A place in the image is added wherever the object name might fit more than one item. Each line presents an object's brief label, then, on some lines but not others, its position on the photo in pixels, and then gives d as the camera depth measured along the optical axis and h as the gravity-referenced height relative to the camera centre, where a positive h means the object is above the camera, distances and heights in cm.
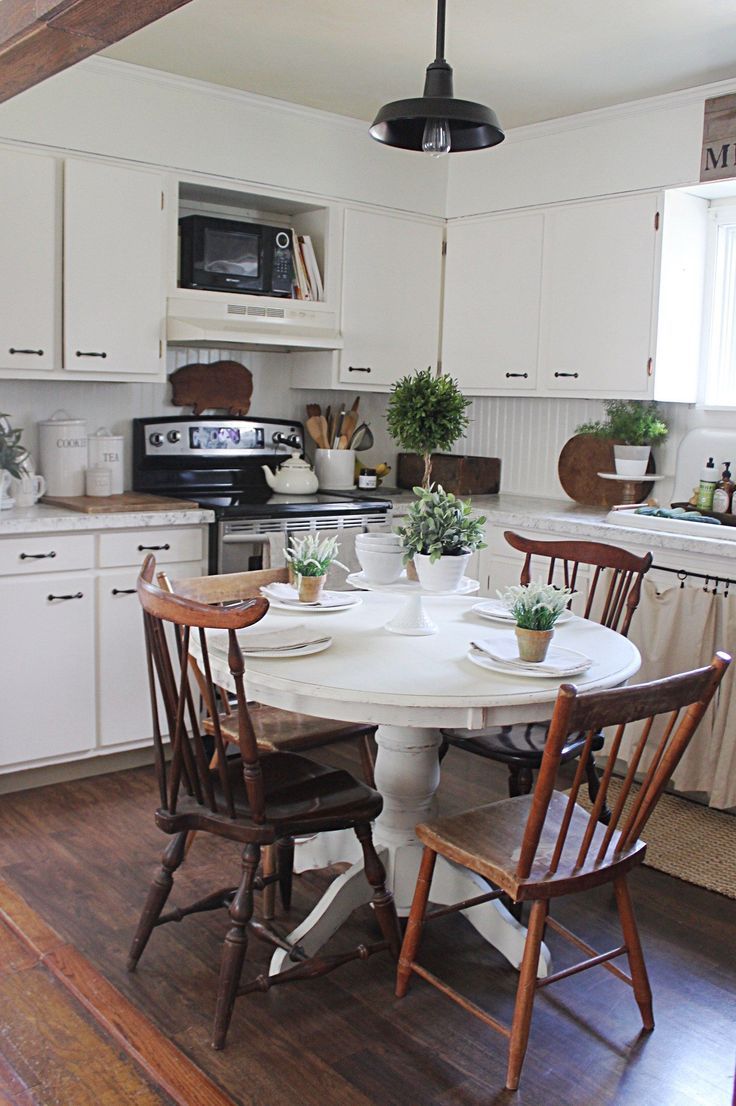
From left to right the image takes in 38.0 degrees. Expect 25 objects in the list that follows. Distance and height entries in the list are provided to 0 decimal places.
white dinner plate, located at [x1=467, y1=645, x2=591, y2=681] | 228 -52
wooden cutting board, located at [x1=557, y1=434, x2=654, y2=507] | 450 -19
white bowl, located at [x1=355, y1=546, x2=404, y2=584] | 274 -37
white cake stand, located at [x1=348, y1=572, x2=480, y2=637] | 262 -46
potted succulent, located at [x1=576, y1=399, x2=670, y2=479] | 429 -2
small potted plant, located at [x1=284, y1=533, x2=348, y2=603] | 273 -38
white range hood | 400 +35
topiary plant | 283 +2
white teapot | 444 -26
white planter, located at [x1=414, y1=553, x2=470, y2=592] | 266 -38
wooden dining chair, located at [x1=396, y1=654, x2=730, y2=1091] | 195 -86
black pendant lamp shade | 251 +73
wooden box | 478 -23
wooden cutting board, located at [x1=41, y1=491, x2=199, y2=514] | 364 -33
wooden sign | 377 +103
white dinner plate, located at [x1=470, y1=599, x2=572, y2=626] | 276 -49
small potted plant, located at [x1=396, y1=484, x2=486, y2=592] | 259 -28
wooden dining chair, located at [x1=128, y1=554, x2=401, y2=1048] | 218 -84
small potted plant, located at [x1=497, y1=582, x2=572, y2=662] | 232 -42
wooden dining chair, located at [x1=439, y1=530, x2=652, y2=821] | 275 -82
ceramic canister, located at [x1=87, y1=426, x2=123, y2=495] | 402 -17
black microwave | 405 +61
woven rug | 309 -127
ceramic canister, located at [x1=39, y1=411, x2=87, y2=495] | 393 -17
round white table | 217 -56
